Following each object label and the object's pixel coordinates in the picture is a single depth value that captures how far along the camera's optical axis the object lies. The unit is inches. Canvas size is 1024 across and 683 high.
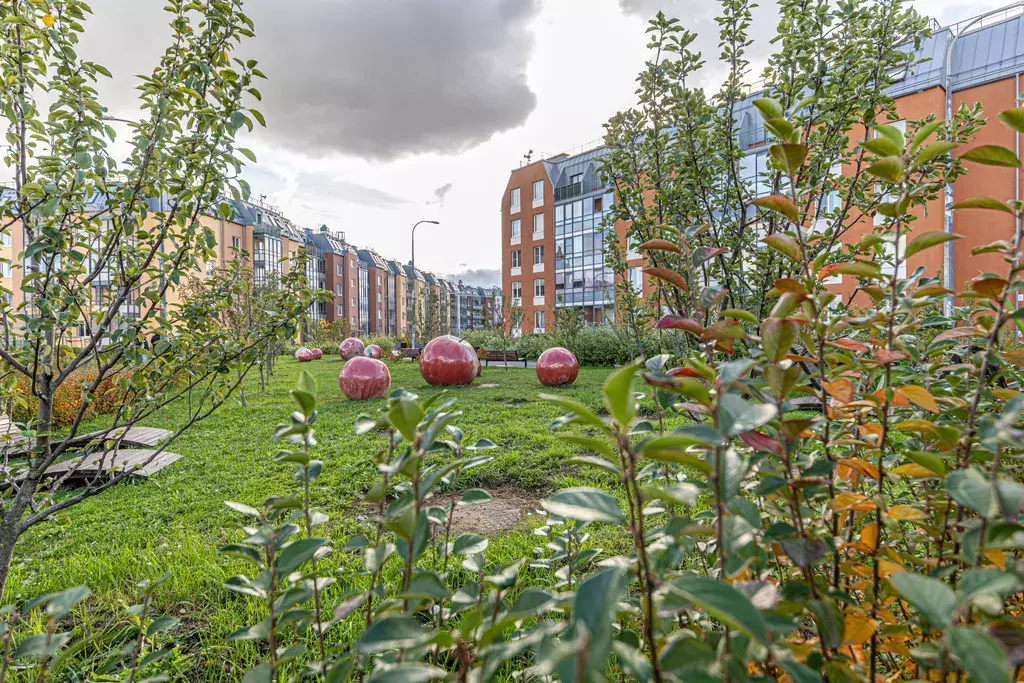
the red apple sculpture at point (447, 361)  451.5
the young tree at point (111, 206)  76.1
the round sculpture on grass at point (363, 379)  414.3
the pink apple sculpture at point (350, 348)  899.5
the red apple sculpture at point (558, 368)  461.4
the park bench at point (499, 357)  748.0
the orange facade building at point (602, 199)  727.7
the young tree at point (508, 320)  984.3
